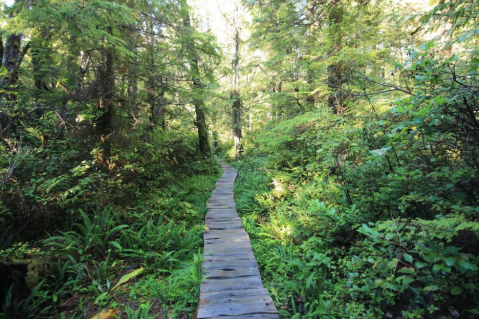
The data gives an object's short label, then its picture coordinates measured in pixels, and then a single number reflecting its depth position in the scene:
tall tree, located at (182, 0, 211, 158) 6.55
